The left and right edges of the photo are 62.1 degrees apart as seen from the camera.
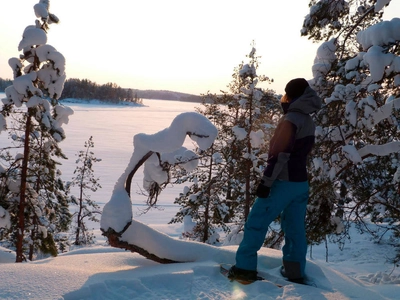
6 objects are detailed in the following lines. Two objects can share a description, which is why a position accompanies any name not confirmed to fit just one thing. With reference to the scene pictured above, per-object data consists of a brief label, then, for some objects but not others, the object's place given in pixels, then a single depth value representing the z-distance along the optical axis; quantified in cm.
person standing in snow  337
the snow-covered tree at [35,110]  729
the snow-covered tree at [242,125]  1093
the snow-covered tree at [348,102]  425
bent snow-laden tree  369
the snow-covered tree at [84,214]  1772
